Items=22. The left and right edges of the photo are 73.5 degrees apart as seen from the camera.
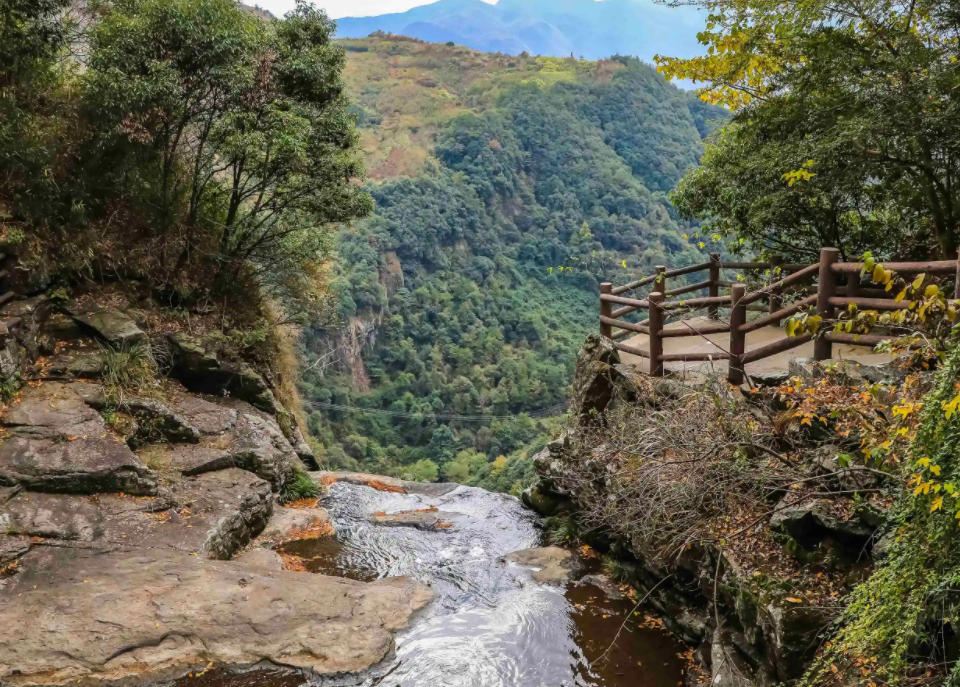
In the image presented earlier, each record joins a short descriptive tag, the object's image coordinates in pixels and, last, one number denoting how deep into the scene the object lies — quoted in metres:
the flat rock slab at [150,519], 6.52
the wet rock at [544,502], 9.83
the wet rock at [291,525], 8.27
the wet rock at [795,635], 4.54
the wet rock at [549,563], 7.79
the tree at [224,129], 8.73
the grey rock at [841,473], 4.95
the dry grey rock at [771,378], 6.61
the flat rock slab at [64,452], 6.95
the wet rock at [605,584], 7.27
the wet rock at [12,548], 6.01
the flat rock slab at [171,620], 5.13
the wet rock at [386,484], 12.07
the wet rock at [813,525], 4.95
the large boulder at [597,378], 8.49
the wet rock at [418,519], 9.70
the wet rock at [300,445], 11.94
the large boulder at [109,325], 8.99
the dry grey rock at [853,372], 5.33
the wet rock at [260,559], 6.98
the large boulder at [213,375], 9.79
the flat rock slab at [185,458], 8.13
